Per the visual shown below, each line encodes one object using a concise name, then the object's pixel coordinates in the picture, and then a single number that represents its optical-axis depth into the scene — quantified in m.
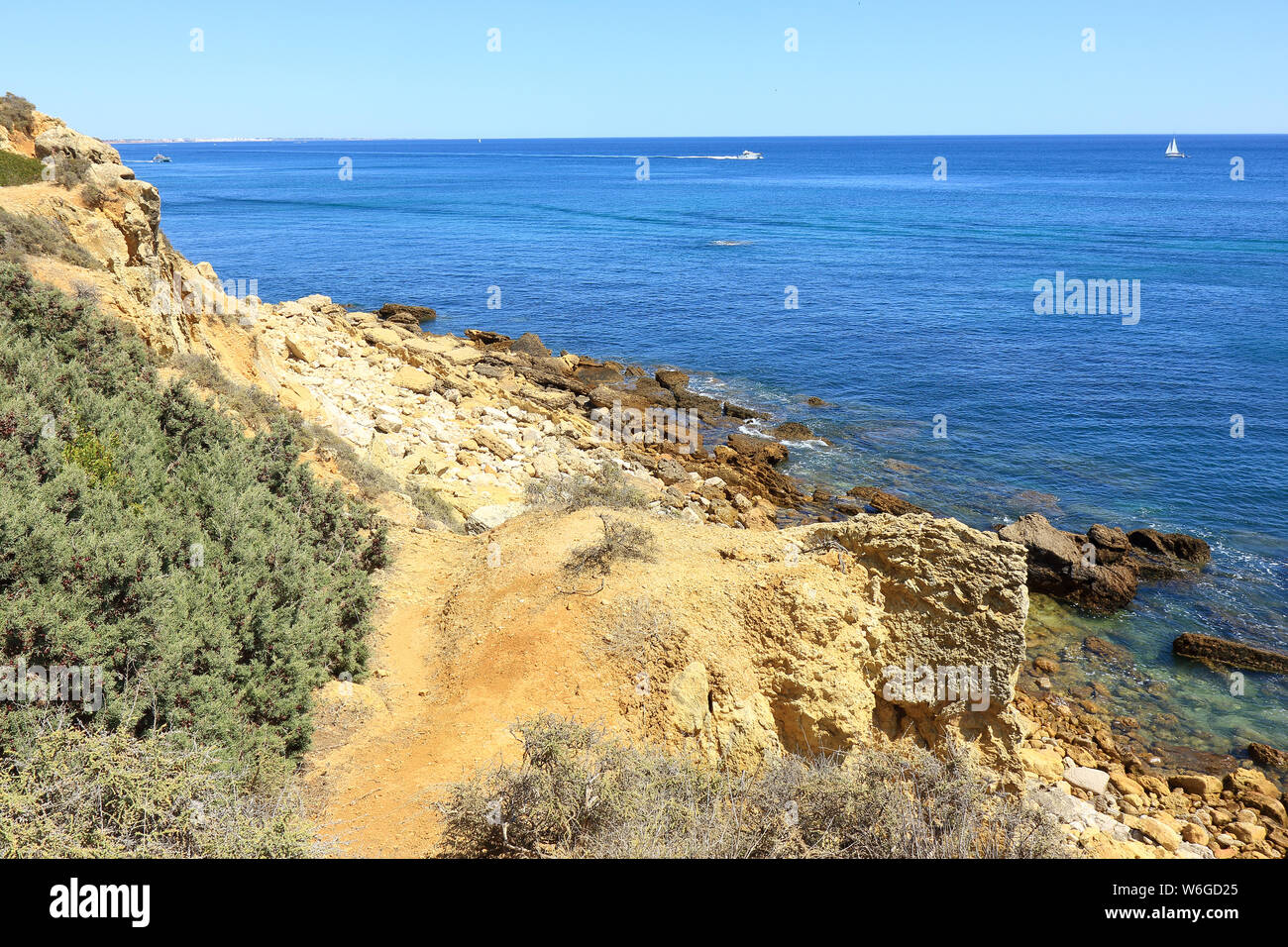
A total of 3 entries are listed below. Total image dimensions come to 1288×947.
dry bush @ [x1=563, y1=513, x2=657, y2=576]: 9.86
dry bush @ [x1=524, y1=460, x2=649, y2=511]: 13.39
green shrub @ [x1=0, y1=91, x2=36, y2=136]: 19.20
